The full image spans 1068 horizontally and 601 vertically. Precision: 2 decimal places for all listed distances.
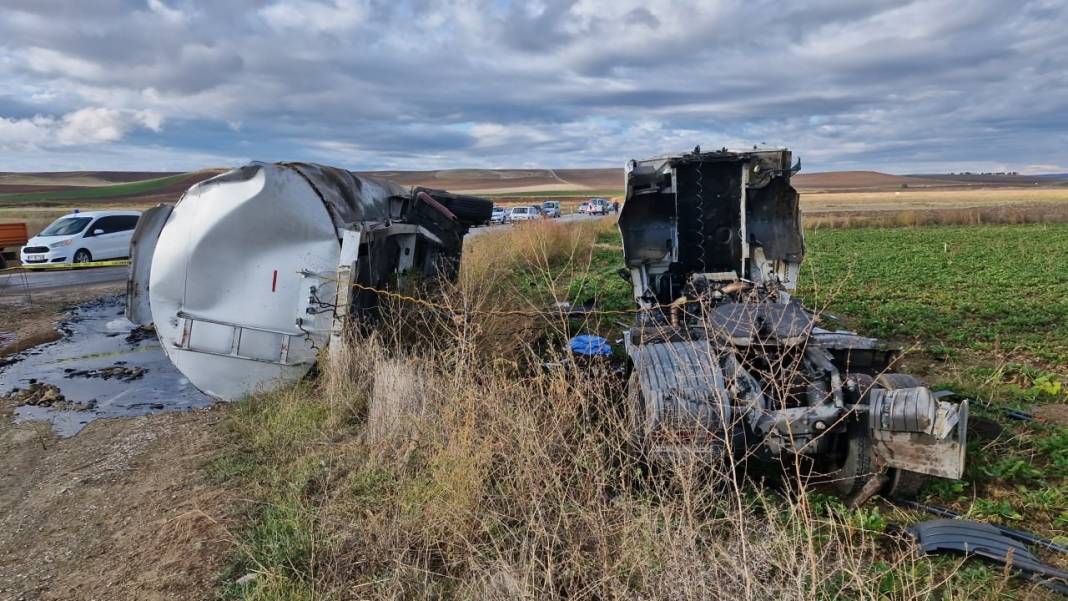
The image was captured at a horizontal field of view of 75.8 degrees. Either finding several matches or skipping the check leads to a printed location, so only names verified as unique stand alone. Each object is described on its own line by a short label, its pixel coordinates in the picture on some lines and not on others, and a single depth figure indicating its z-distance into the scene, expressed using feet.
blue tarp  23.14
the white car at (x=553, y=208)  118.44
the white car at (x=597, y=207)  165.68
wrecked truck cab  13.35
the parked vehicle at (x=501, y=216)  130.72
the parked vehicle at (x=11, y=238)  65.46
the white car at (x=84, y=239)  60.34
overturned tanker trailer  21.59
